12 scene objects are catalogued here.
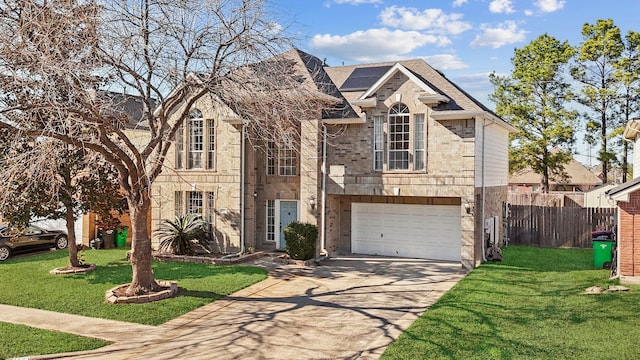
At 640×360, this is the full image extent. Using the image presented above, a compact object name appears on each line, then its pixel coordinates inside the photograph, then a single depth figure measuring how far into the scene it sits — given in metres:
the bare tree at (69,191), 13.48
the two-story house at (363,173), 16.58
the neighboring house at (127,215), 19.53
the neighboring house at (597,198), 21.72
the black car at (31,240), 17.78
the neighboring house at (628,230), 12.88
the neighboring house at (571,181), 39.16
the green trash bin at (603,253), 15.37
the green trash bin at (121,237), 21.34
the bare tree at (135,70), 9.30
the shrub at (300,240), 16.91
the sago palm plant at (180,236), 18.09
